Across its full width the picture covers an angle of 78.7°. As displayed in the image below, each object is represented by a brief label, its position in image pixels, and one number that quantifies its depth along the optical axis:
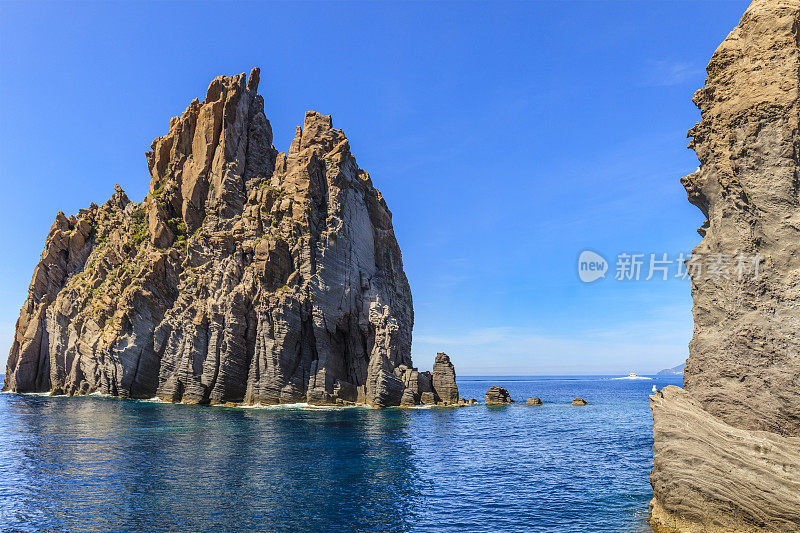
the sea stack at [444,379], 89.12
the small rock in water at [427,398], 86.81
